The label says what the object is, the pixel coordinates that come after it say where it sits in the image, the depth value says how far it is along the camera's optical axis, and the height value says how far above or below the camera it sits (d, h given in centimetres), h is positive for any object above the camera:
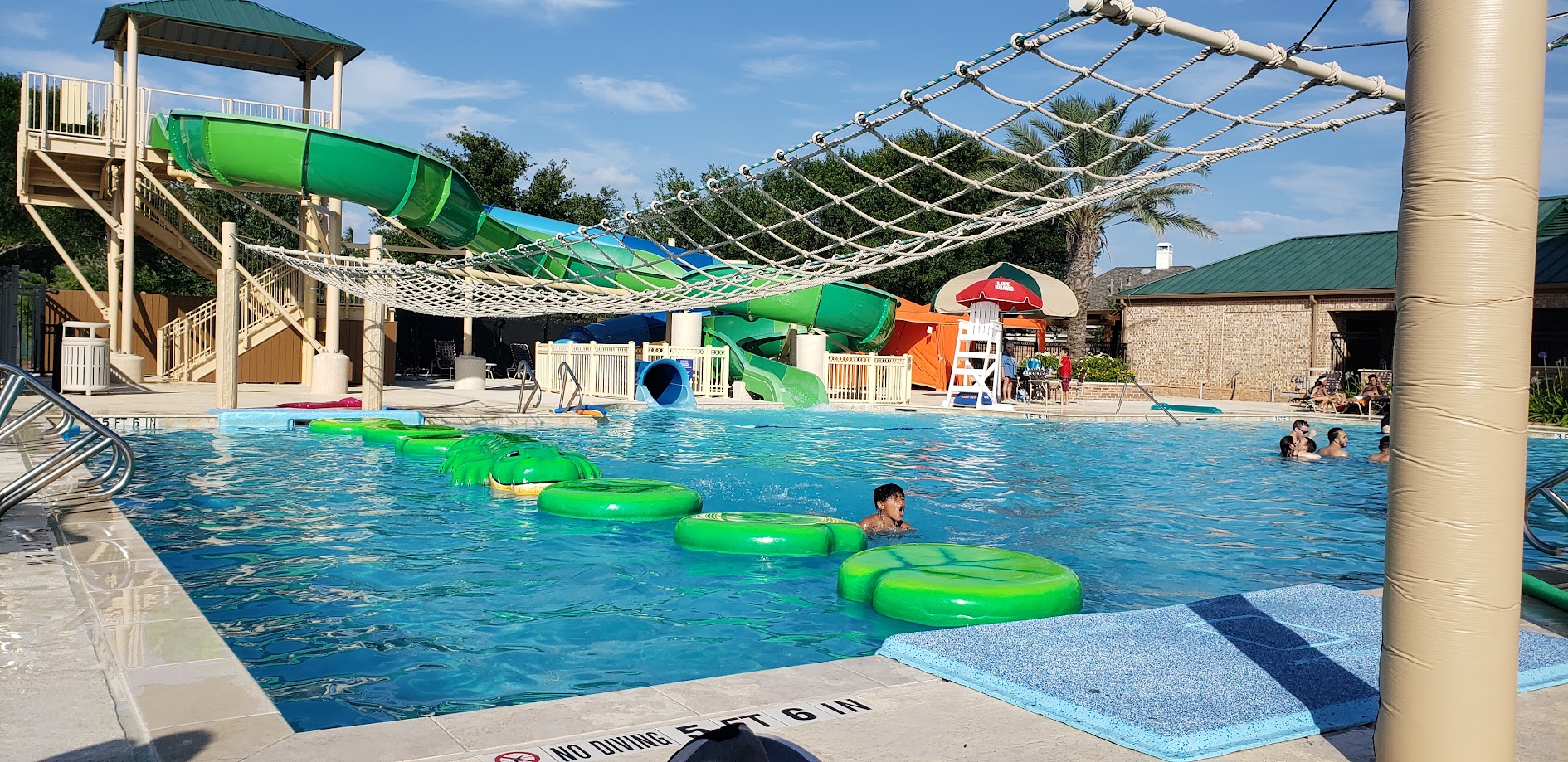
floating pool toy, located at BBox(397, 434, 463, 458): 1147 -98
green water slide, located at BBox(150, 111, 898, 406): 1560 +242
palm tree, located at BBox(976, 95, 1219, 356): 2784 +457
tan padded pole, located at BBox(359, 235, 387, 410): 1530 -13
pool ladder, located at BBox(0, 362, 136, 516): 576 -61
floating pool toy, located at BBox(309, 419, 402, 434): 1313 -91
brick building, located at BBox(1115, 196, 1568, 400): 2484 +124
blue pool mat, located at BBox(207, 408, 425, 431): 1340 -86
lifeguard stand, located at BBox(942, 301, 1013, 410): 2059 +15
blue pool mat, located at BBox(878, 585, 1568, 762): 318 -100
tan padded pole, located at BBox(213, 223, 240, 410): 1380 +20
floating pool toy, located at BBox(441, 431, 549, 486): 987 -94
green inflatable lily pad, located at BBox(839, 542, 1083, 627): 531 -108
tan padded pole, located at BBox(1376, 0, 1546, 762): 257 +1
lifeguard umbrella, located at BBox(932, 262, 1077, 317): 2300 +160
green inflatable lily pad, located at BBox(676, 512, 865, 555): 711 -113
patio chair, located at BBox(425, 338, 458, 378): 2950 -22
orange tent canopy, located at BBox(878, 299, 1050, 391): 2708 +52
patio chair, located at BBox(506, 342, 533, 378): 2848 -8
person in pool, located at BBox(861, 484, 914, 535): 816 -111
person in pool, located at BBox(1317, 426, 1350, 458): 1413 -90
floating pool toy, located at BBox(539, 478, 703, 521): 812 -106
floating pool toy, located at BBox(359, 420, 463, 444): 1239 -92
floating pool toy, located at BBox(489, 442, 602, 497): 941 -99
